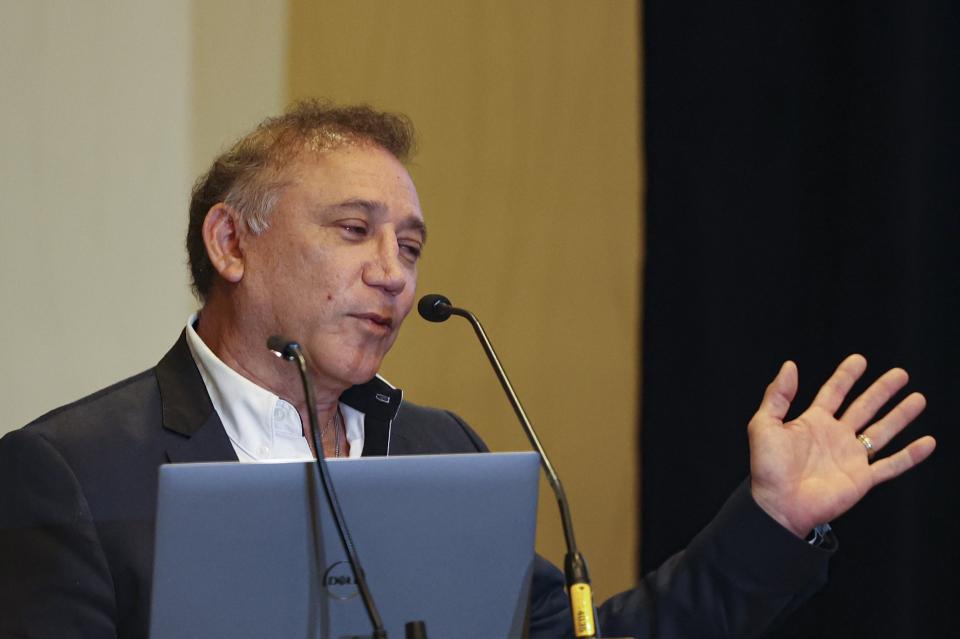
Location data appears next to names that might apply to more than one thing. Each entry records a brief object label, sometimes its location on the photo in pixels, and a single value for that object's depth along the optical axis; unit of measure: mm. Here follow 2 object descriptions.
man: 3467
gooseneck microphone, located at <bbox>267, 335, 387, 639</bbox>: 3274
